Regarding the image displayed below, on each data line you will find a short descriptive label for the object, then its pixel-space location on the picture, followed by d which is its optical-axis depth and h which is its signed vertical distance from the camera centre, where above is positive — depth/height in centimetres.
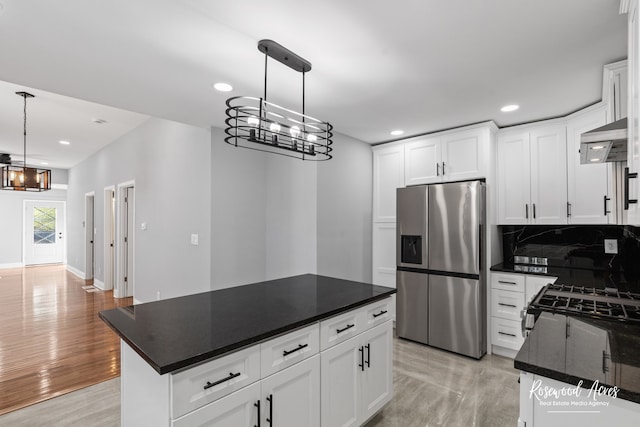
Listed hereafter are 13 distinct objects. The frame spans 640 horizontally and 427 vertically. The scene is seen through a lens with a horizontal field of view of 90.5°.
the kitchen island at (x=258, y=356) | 123 -66
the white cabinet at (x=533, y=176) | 320 +41
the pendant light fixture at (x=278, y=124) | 175 +56
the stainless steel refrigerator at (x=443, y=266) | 322 -56
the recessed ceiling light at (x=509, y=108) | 295 +101
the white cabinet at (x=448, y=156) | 342 +68
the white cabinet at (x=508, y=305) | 311 -93
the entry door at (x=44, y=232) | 941 -45
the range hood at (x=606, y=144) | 157 +37
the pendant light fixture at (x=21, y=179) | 507 +63
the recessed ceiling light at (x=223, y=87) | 245 +102
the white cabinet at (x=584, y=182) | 291 +31
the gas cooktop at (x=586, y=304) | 161 -52
